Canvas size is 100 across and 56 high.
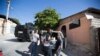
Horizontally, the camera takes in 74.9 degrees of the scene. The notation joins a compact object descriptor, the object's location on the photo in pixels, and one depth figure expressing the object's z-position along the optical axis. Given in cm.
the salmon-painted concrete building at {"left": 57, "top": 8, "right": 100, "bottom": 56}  262
